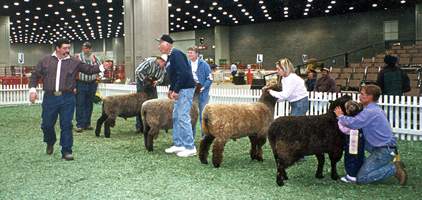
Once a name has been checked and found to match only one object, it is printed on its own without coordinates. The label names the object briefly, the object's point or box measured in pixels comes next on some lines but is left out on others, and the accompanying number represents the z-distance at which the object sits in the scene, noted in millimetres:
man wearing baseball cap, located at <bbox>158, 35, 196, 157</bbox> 7633
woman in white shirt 7137
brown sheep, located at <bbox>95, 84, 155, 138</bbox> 10125
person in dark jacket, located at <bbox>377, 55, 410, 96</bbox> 9664
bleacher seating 18422
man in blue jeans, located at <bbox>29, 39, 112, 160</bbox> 7547
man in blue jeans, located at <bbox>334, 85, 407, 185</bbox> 5863
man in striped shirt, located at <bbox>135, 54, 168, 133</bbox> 10195
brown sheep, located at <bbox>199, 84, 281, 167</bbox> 6879
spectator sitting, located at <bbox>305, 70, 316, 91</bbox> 14805
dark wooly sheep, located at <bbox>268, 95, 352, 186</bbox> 5844
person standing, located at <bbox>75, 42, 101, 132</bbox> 11078
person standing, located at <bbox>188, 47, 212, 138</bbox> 9555
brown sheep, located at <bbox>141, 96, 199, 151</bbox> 8461
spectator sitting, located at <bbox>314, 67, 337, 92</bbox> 12641
